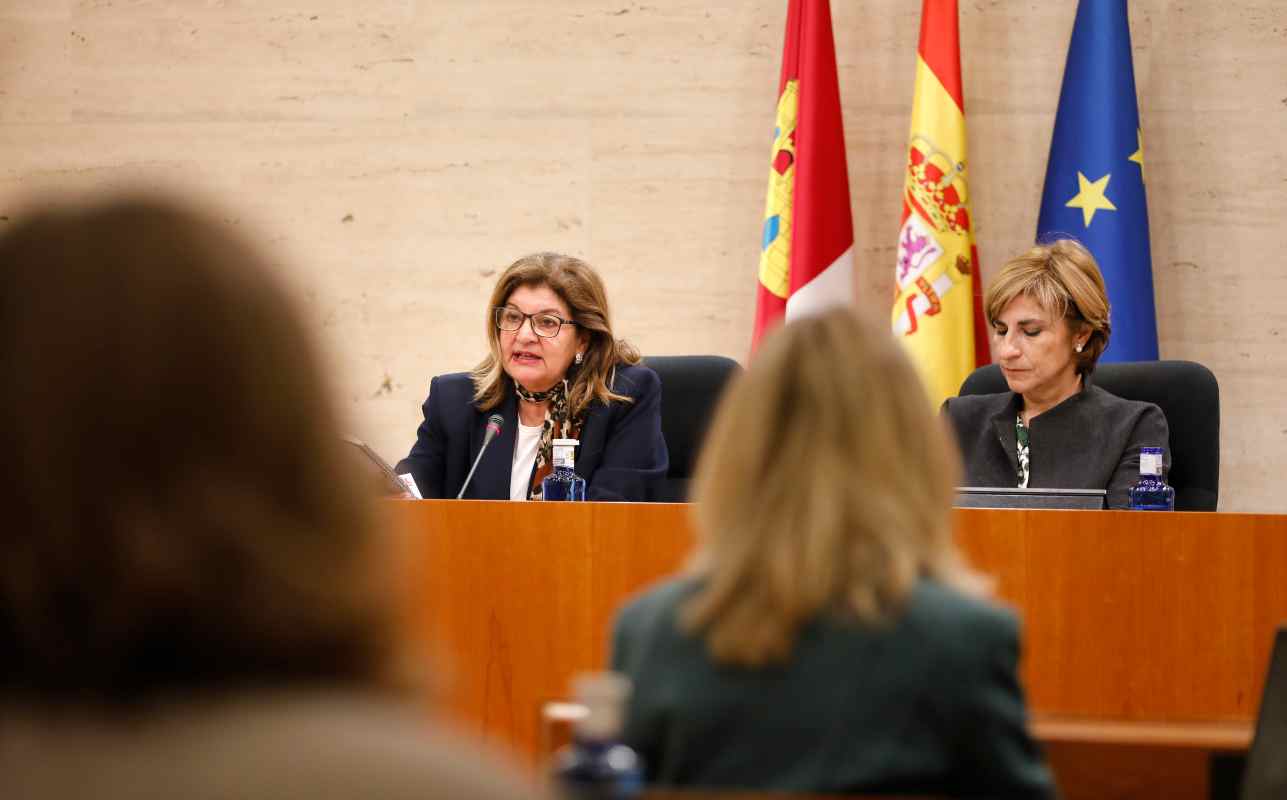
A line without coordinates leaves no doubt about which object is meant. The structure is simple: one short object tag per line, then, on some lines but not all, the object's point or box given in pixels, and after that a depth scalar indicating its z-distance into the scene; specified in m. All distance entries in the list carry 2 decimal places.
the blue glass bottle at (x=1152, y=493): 7.11
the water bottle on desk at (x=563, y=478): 7.61
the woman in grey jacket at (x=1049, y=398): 7.92
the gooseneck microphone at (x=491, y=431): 7.57
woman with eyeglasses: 8.27
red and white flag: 10.22
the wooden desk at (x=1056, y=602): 5.81
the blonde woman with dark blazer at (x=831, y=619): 3.03
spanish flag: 9.95
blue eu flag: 9.79
